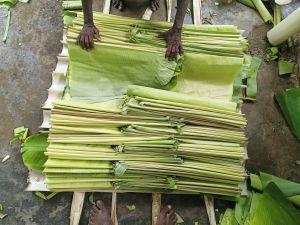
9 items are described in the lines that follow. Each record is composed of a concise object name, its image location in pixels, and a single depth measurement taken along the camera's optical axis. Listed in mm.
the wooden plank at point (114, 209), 1917
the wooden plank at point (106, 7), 2256
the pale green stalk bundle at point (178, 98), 1851
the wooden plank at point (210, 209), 1967
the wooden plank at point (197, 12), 2317
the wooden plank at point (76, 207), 1884
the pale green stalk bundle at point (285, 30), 2252
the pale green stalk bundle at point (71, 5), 2298
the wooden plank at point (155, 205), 1956
